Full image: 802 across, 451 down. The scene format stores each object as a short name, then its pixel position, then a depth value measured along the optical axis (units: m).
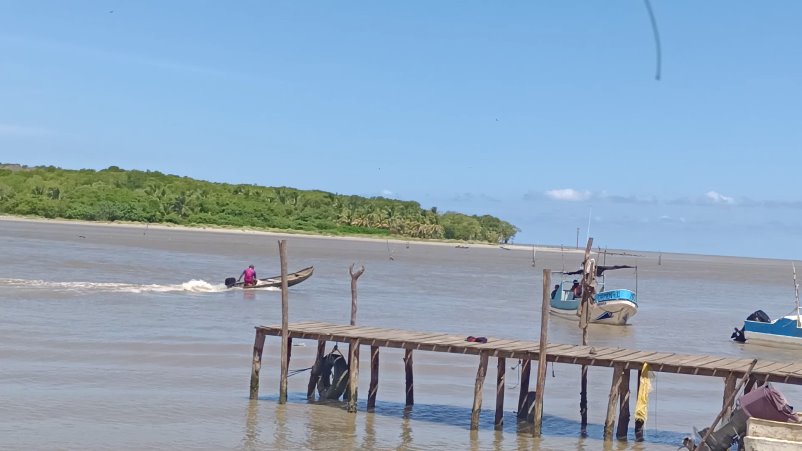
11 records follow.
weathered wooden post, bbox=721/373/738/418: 16.81
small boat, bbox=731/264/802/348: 33.88
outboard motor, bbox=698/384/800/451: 14.02
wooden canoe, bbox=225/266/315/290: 42.65
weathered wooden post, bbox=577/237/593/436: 19.05
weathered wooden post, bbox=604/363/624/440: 17.58
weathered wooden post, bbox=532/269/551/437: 17.47
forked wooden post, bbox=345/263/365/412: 19.14
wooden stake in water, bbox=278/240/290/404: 19.47
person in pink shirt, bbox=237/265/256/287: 42.94
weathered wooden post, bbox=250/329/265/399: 19.59
